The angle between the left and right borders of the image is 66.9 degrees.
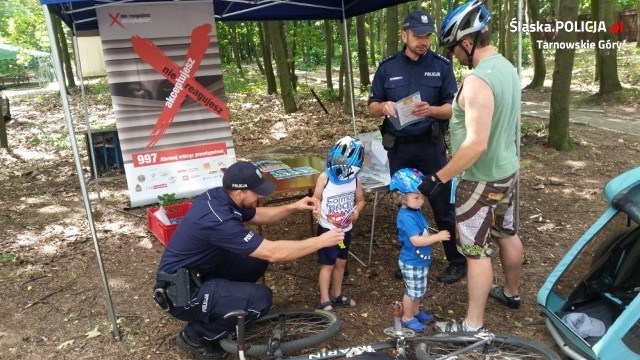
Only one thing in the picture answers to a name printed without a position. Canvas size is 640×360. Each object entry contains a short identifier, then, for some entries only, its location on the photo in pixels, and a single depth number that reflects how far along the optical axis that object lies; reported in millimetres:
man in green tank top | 2654
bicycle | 2684
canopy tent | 5262
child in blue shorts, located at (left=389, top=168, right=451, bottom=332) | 2955
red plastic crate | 4781
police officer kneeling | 2738
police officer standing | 3793
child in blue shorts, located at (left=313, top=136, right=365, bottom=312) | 3158
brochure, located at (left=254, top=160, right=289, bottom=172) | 4484
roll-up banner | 5605
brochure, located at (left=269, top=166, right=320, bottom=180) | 4180
